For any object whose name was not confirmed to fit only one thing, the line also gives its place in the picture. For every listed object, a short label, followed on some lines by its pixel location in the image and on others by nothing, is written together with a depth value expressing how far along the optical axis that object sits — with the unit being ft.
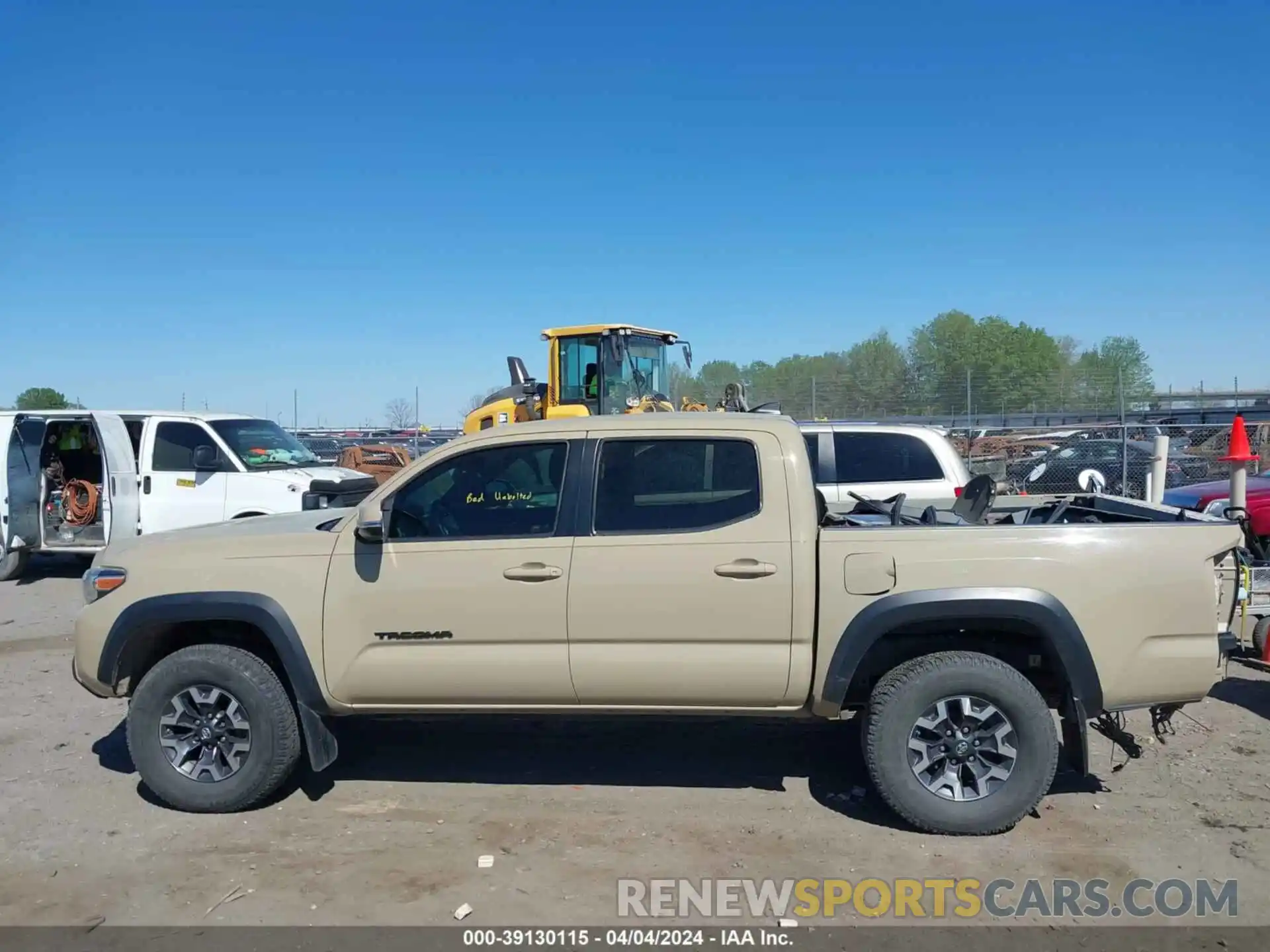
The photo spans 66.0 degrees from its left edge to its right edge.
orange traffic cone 21.74
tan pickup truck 14.05
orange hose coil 39.81
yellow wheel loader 46.88
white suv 30.55
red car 29.86
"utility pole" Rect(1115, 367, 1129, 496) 43.96
